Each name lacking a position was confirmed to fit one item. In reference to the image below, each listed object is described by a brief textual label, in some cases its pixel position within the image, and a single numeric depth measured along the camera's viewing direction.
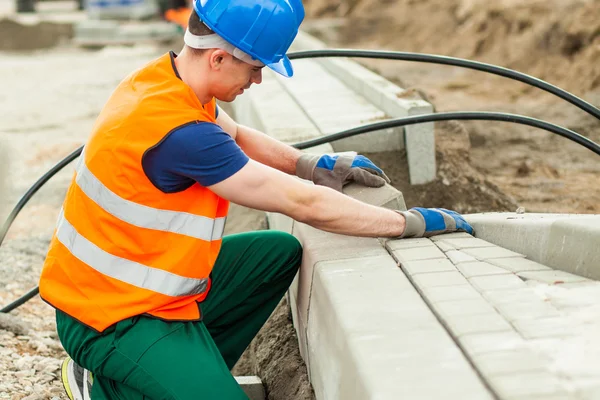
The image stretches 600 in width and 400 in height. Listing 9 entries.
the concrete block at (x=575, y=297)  2.71
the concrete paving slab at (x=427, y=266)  3.00
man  2.83
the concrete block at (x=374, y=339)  2.24
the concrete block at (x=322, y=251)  3.24
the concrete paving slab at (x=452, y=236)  3.37
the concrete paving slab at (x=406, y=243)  3.27
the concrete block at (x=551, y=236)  3.01
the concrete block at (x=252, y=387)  3.73
